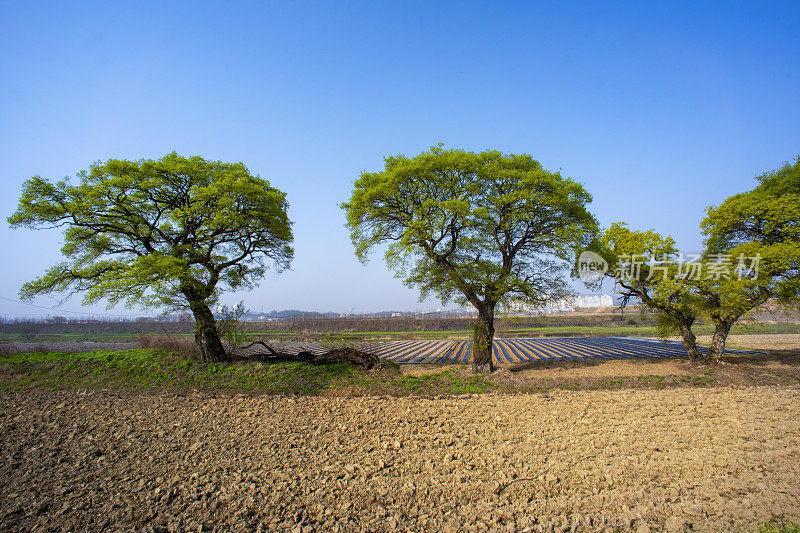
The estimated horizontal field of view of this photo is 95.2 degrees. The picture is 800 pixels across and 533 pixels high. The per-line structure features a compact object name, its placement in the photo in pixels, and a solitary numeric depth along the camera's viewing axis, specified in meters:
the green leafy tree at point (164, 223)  12.85
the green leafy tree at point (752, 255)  13.15
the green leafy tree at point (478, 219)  13.48
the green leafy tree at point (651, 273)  14.96
